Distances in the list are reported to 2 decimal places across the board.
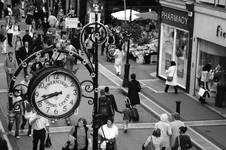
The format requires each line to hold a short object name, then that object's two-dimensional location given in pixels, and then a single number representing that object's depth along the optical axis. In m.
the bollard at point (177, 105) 20.02
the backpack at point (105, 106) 17.88
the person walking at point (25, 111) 17.53
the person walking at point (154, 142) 14.73
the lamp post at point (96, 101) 11.42
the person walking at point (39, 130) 15.82
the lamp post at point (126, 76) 25.89
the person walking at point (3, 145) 11.14
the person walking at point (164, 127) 15.56
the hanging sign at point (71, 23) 30.54
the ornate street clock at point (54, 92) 10.41
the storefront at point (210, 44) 22.78
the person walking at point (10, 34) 33.50
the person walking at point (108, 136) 14.94
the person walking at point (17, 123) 17.84
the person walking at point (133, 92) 20.30
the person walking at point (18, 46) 27.39
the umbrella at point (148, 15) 34.63
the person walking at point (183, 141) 15.05
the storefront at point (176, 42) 25.78
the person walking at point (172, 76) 25.27
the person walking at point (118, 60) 28.06
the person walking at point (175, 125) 15.65
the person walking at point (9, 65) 20.83
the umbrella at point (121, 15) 34.39
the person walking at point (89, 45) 31.72
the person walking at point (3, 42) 31.62
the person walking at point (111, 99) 18.22
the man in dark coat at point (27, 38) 29.94
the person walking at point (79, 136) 14.22
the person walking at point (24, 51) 26.98
